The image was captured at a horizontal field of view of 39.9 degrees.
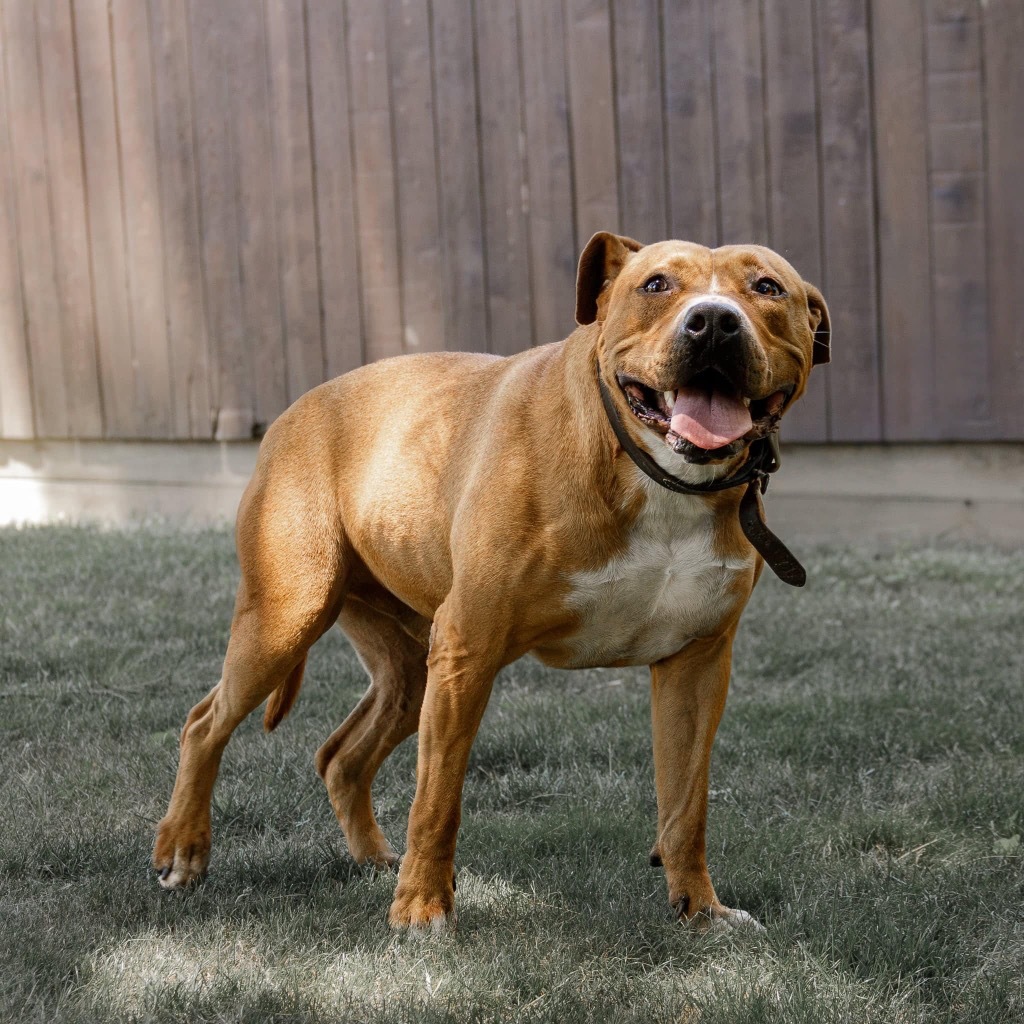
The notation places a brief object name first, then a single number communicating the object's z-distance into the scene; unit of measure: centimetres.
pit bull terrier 301
